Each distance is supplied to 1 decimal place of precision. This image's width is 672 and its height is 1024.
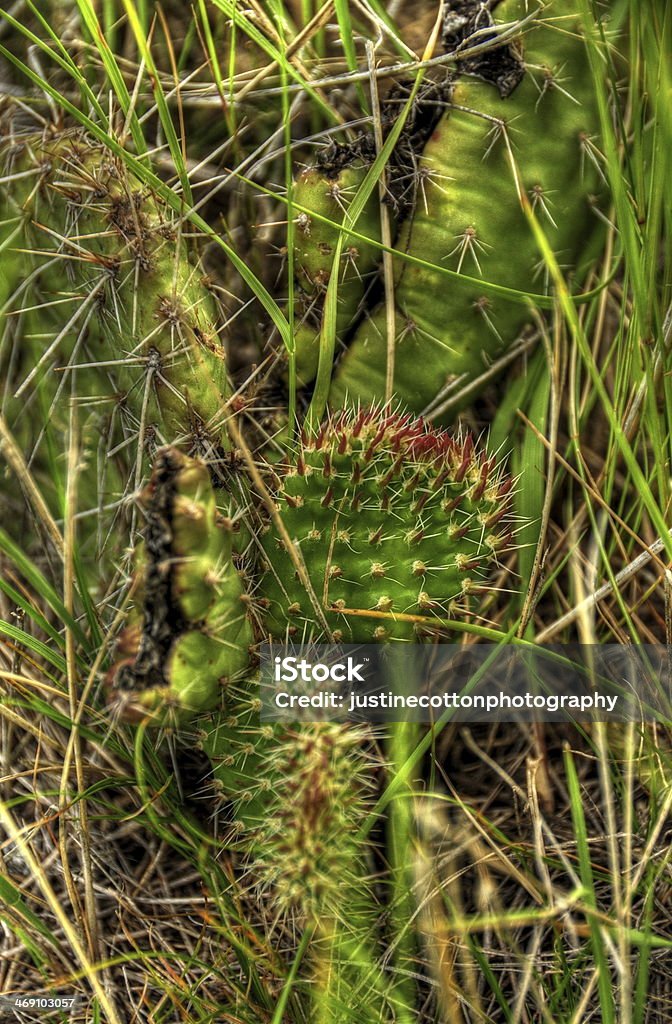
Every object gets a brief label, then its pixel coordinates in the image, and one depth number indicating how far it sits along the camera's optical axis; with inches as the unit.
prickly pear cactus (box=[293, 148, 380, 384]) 31.6
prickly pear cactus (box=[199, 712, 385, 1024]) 29.3
